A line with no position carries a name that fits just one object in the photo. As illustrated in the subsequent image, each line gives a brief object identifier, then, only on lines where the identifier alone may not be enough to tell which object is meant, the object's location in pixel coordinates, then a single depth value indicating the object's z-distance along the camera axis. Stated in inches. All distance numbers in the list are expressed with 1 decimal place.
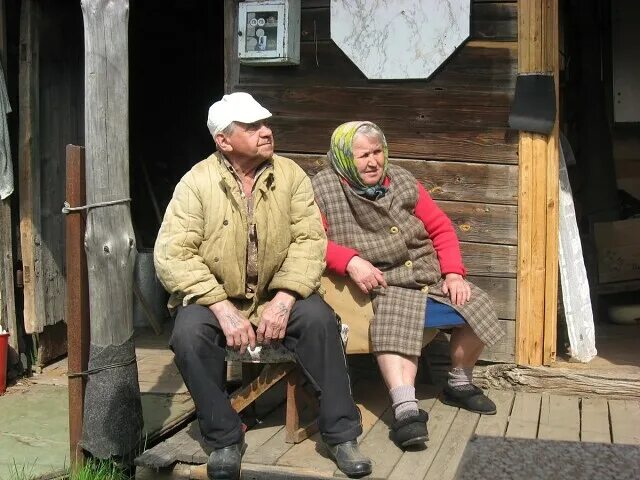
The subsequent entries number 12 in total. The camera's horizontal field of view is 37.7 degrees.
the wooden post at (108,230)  147.9
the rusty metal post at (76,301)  149.4
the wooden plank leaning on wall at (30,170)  207.6
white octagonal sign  179.6
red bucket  199.6
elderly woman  163.3
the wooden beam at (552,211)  177.9
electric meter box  183.5
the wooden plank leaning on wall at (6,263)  206.8
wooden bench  153.5
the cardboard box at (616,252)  246.5
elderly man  145.8
